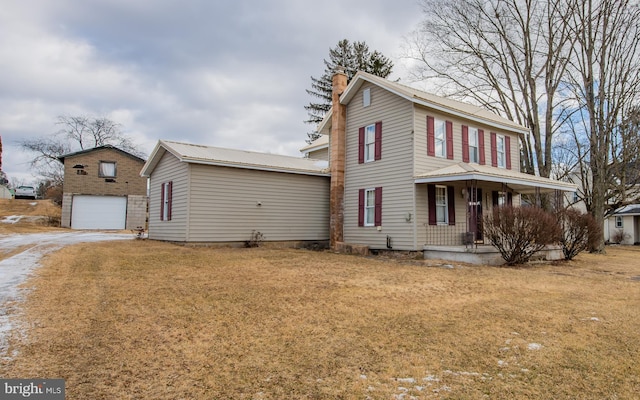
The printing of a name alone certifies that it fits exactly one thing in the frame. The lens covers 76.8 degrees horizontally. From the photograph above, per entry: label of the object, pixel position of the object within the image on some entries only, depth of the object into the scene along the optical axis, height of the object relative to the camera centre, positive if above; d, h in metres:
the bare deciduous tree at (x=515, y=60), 20.17 +8.93
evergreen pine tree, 37.84 +15.21
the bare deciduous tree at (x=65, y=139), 41.38 +9.34
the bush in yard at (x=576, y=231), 13.86 -0.12
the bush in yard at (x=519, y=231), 11.26 -0.10
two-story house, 13.87 +2.19
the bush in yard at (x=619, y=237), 30.27 -0.68
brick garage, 28.67 +2.58
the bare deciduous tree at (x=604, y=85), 19.03 +7.10
